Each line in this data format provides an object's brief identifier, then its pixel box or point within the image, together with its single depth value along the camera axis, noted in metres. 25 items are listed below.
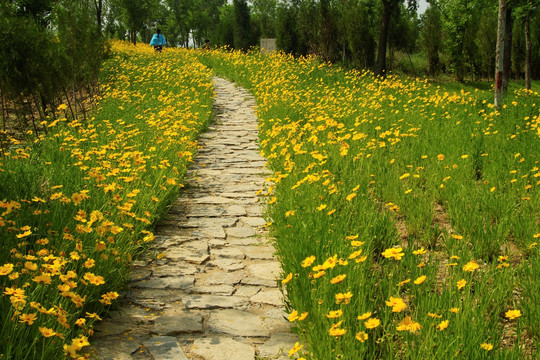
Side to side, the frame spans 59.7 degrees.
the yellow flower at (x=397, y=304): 1.93
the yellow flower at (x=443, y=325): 1.84
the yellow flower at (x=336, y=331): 1.90
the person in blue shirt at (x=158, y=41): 21.27
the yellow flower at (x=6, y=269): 2.18
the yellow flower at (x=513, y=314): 1.98
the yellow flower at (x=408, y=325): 1.93
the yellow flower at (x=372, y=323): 1.94
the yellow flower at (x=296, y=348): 2.03
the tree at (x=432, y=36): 23.97
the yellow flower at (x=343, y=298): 2.10
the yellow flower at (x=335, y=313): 2.07
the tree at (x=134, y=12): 29.08
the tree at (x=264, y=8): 47.45
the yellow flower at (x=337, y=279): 2.19
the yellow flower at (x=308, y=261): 2.54
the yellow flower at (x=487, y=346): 1.82
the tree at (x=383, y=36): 17.19
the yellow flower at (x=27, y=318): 2.01
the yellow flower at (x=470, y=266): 2.24
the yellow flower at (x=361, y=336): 1.97
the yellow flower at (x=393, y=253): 2.28
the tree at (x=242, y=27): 28.16
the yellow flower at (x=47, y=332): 1.97
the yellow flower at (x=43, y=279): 2.12
